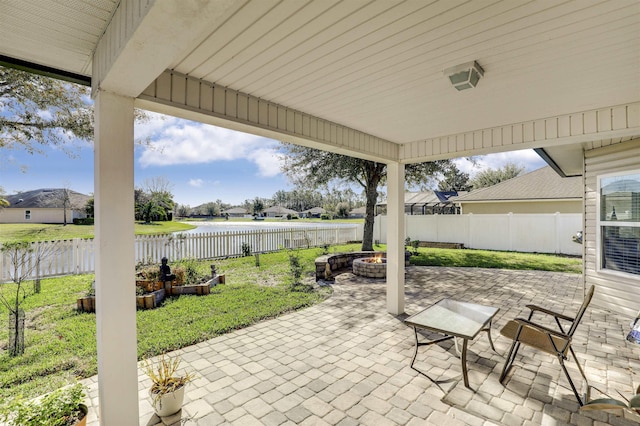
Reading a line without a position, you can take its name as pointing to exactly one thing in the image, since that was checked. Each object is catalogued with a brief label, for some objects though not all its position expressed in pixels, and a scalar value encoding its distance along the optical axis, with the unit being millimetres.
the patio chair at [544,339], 2781
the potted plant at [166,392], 2475
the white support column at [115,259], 2053
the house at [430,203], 19194
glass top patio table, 3050
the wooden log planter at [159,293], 5113
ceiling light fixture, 2320
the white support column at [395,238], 5074
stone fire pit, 7801
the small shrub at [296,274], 6785
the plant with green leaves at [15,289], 3605
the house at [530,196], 13070
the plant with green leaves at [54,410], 1884
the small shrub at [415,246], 10922
